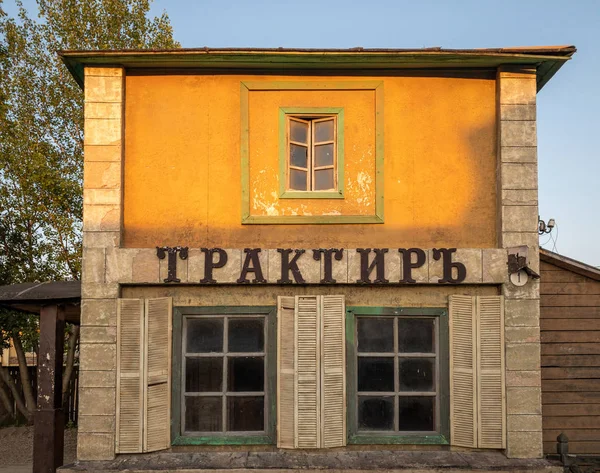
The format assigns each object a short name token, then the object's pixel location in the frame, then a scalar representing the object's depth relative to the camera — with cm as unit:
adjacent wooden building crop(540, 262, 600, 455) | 867
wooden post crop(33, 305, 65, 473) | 804
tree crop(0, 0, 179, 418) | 1546
